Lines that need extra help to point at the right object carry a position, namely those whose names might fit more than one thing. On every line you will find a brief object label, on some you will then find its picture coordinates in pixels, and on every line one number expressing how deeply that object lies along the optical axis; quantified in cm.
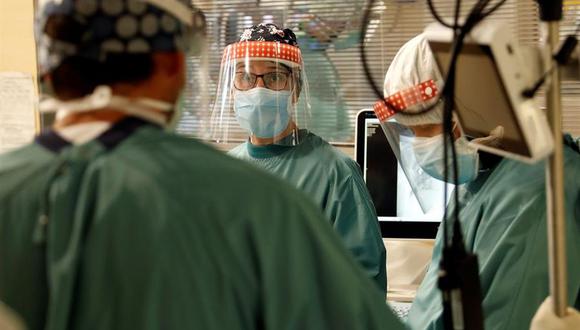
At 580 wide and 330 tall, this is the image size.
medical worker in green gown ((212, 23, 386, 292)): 278
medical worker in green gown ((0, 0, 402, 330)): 144
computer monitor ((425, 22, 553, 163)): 187
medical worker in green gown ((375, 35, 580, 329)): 225
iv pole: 197
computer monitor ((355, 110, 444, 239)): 301
